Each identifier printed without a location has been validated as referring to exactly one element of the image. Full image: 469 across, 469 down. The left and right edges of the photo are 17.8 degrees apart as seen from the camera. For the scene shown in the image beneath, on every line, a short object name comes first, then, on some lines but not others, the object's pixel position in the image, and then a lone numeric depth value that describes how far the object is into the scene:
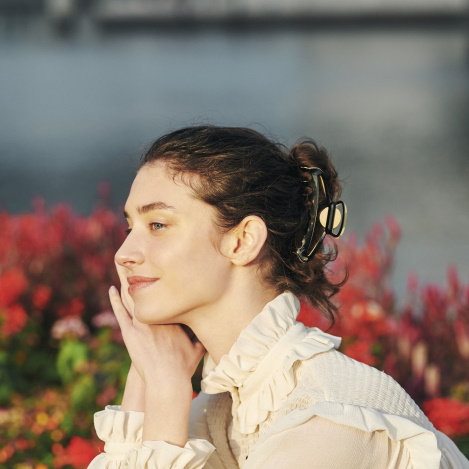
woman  3.54
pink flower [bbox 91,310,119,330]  7.42
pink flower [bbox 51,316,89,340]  7.43
